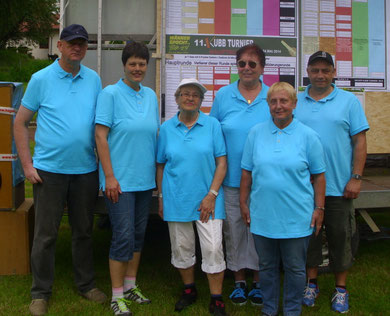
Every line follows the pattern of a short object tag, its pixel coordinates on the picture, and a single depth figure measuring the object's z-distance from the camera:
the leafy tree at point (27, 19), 21.53
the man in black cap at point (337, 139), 3.14
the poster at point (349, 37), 4.74
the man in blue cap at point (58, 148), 3.14
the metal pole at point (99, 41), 4.56
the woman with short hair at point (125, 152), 3.08
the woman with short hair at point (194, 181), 3.13
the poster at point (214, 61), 4.60
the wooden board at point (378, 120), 4.79
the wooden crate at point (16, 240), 3.96
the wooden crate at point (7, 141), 3.82
